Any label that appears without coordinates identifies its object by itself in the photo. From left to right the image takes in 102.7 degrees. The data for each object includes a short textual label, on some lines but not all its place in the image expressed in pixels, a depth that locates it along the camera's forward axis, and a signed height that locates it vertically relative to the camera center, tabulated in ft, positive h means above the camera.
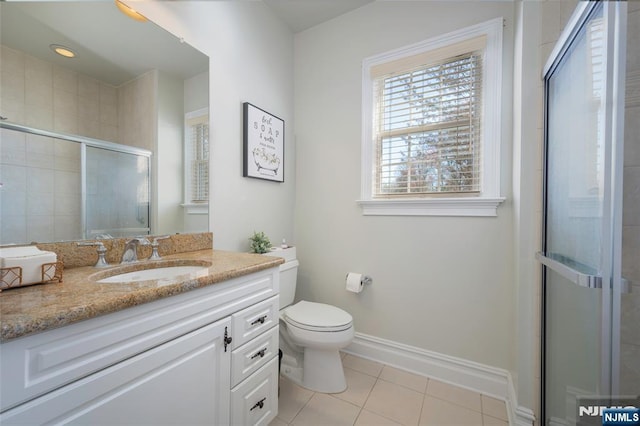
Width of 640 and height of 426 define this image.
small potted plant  6.04 -0.82
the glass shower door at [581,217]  2.41 -0.07
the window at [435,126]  5.36 +1.96
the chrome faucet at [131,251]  3.95 -0.67
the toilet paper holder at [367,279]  6.57 -1.77
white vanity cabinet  1.89 -1.50
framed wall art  6.02 +1.64
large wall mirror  3.06 +1.21
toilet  5.12 -2.68
